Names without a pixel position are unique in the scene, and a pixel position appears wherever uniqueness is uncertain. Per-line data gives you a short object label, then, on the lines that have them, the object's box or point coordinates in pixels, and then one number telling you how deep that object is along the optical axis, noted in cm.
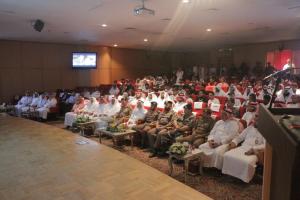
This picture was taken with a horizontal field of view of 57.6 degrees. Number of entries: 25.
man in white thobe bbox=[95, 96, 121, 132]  746
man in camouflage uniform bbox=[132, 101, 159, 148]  617
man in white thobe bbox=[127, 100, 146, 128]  679
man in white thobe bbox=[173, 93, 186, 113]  735
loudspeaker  696
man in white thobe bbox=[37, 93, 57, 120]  965
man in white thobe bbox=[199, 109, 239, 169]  444
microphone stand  134
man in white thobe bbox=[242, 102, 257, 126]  525
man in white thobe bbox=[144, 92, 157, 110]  829
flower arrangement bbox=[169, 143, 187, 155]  442
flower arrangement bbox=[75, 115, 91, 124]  732
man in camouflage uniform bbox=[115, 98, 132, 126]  710
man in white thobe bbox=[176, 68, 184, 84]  1494
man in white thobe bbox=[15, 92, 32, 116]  1041
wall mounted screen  1284
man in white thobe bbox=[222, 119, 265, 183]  401
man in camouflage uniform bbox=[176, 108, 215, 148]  514
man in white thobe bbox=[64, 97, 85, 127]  818
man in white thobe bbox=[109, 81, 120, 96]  1207
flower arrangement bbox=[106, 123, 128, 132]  621
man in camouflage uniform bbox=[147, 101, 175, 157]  586
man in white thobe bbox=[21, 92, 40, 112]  1003
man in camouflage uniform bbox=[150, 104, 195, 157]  558
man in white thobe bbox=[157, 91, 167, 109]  829
